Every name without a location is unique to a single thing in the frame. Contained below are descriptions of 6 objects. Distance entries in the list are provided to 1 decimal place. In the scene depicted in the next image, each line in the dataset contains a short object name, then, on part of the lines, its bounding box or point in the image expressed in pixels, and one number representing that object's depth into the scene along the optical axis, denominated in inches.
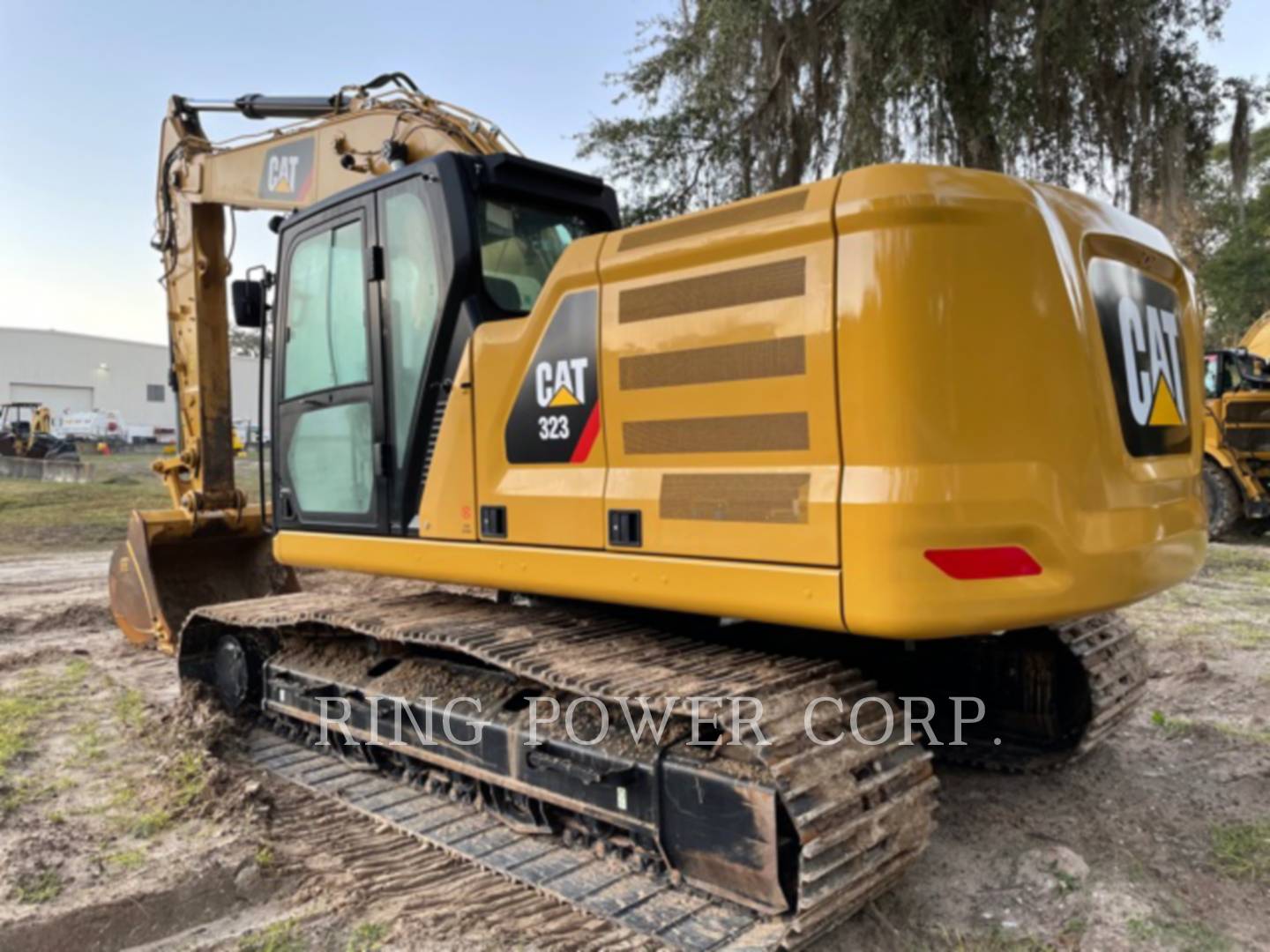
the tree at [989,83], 338.0
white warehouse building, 2053.4
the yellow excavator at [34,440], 1004.6
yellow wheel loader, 451.2
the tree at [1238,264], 876.6
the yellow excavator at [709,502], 98.6
